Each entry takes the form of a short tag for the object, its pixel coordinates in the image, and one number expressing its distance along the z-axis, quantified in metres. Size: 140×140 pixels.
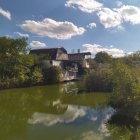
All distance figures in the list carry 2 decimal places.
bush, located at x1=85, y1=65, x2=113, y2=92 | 14.58
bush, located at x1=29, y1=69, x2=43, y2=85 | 20.03
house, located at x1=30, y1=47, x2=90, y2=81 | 25.71
